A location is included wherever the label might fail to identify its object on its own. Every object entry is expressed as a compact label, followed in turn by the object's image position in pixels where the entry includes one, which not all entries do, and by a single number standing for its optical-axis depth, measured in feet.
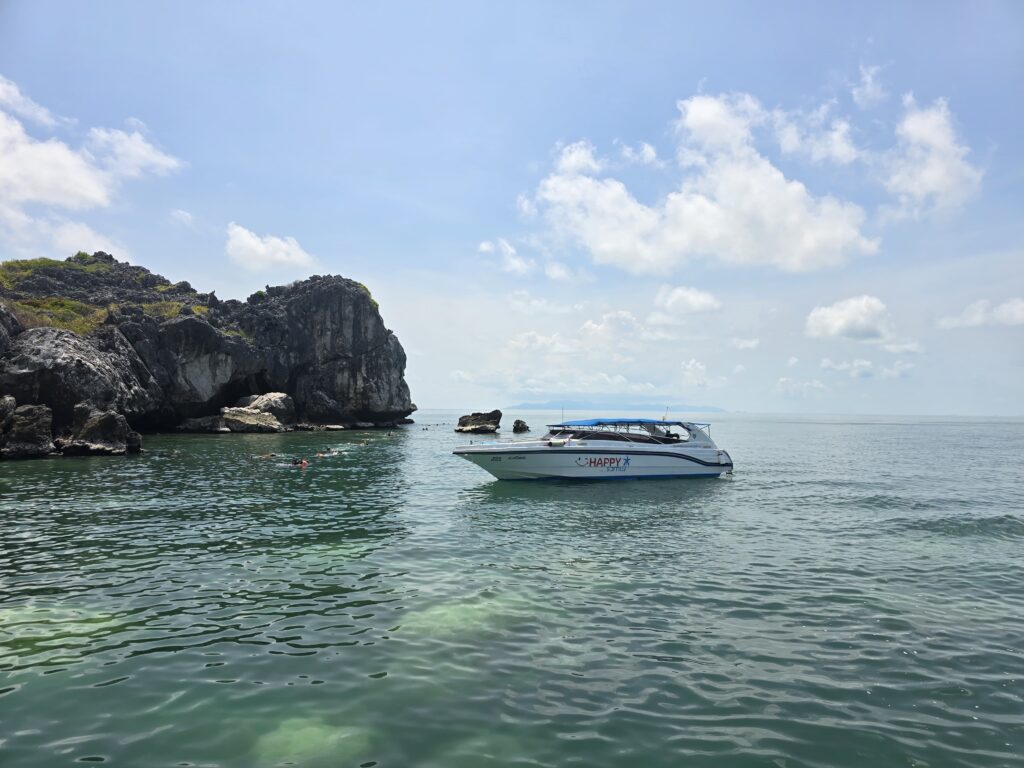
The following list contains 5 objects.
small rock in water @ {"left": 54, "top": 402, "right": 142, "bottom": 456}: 142.92
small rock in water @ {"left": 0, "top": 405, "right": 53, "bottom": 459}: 133.26
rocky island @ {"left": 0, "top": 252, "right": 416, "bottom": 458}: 155.33
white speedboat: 111.55
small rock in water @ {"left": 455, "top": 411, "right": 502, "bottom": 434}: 325.21
